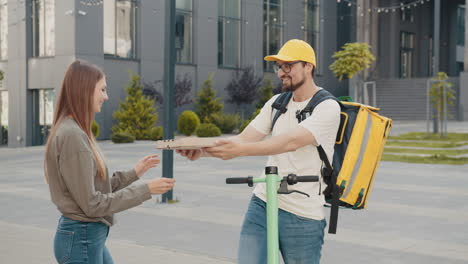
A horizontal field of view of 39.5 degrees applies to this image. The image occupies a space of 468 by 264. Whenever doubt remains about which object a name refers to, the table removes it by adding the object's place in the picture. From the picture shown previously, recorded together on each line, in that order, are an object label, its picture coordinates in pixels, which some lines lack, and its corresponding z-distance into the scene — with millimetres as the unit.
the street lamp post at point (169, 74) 9836
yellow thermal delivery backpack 3375
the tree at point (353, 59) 30531
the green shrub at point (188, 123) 30203
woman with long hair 2834
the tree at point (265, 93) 36344
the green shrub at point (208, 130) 28438
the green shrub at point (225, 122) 31531
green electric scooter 2771
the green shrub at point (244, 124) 30412
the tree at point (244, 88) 35000
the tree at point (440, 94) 25462
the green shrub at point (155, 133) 28016
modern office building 29375
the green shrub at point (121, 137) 25484
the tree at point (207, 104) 32750
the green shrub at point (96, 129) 26484
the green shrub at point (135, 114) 28078
